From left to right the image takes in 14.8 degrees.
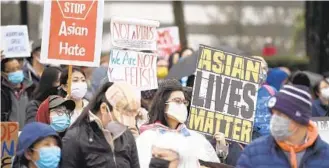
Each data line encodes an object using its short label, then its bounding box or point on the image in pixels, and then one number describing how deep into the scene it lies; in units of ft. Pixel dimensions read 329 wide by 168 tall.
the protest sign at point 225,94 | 33.91
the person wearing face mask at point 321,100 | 43.55
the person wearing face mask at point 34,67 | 48.49
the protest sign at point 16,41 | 45.91
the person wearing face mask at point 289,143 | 24.16
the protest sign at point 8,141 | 27.25
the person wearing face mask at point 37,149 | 26.55
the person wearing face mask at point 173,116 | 30.55
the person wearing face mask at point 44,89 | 35.29
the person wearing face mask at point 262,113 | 35.27
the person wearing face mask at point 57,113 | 30.19
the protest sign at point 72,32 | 33.65
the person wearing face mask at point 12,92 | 42.42
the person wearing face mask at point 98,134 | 26.78
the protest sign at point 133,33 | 37.14
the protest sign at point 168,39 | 63.52
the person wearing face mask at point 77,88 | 34.53
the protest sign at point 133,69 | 36.50
